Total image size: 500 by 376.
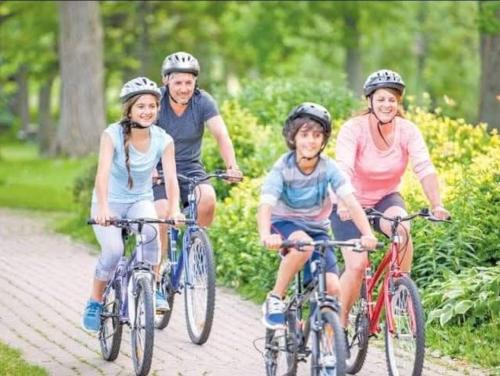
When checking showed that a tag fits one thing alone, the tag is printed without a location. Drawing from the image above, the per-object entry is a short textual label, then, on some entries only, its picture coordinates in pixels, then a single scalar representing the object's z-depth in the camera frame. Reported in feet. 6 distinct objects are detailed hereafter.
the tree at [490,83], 148.34
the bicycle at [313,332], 44.76
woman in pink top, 52.46
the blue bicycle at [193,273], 59.70
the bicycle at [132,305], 52.41
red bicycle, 48.77
